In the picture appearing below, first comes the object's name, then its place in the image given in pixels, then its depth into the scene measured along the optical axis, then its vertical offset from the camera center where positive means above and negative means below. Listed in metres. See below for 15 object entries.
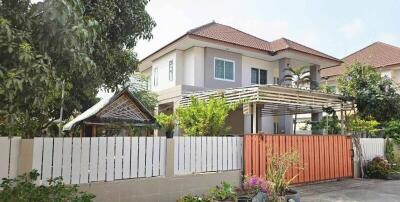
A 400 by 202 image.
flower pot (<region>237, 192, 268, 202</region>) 7.14 -1.43
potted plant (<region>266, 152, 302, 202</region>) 7.57 -1.21
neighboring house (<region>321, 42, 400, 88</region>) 26.52 +5.50
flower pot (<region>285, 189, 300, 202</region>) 7.53 -1.46
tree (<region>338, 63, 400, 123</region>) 17.83 +1.63
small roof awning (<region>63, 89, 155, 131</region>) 11.01 +0.46
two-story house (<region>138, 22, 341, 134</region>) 17.69 +3.52
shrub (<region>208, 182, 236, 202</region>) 7.88 -1.50
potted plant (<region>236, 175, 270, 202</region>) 7.21 -1.31
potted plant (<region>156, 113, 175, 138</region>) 13.06 +0.20
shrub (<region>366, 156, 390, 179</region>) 13.86 -1.57
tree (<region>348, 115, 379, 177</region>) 15.77 +0.11
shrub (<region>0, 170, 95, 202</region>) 5.11 -0.98
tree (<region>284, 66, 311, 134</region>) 18.62 +2.70
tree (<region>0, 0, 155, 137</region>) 4.06 +0.96
